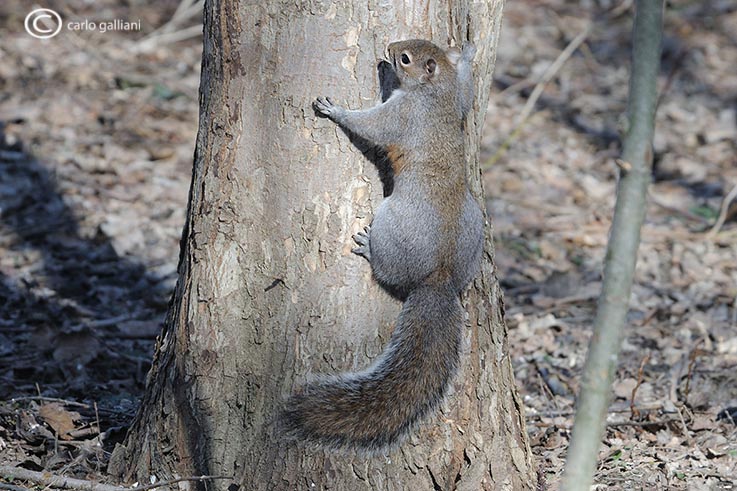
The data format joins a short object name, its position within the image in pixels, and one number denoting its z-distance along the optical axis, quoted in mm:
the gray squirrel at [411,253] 5051
